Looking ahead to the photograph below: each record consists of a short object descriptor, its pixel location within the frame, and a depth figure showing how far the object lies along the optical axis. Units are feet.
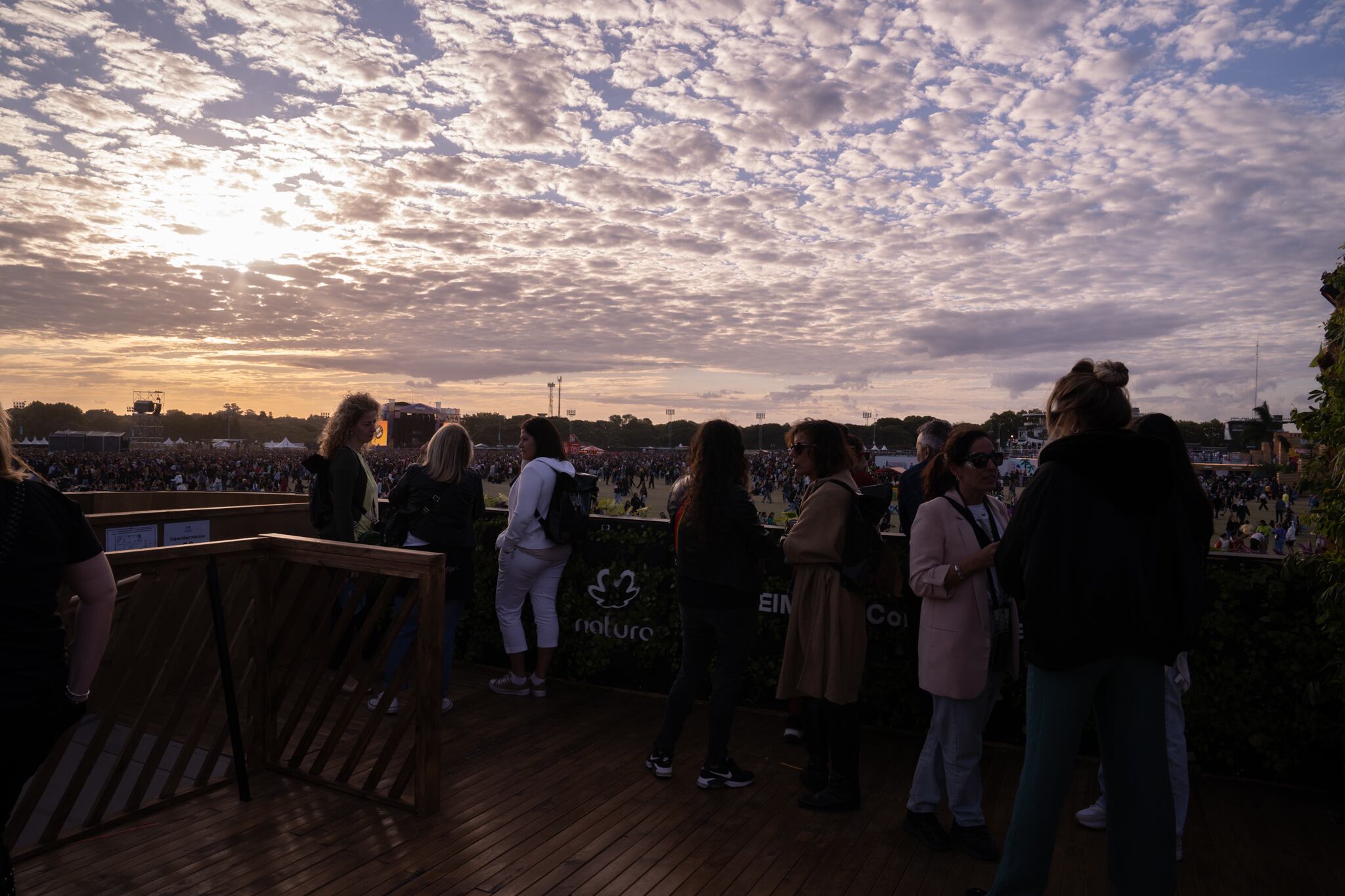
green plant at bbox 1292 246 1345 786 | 11.86
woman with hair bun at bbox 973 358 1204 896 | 7.91
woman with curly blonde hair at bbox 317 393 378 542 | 17.15
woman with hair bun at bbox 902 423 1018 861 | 10.84
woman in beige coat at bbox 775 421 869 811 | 11.96
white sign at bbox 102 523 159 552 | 17.98
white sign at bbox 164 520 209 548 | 19.49
